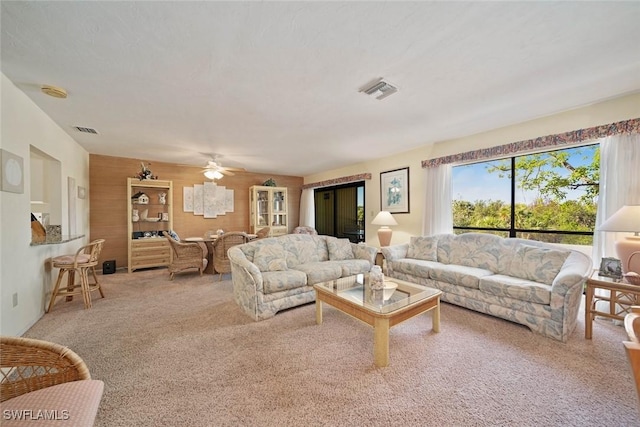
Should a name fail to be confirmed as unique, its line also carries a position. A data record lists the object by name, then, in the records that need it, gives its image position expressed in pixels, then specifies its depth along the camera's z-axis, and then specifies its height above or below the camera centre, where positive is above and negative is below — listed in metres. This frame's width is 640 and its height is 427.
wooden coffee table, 1.88 -0.81
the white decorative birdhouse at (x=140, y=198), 5.06 +0.27
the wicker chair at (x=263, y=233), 5.17 -0.46
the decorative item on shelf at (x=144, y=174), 4.97 +0.76
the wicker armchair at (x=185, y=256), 4.21 -0.80
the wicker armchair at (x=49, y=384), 0.87 -0.69
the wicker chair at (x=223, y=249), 4.22 -0.65
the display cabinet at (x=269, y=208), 6.49 +0.07
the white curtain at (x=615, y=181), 2.52 +0.32
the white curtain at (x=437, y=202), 4.06 +0.15
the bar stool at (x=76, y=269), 2.88 -0.70
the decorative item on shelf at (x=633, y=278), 2.06 -0.56
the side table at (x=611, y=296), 2.06 -0.78
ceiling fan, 4.44 +0.76
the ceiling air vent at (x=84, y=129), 3.36 +1.15
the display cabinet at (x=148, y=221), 4.86 -0.21
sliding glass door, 5.97 +0.01
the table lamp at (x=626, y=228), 2.19 -0.15
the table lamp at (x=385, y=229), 4.58 -0.33
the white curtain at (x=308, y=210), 7.19 +0.04
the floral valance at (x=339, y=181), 5.57 +0.77
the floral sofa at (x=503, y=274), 2.20 -0.73
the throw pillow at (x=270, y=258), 3.20 -0.63
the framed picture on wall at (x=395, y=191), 4.73 +0.42
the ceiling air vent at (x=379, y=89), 2.24 +1.17
